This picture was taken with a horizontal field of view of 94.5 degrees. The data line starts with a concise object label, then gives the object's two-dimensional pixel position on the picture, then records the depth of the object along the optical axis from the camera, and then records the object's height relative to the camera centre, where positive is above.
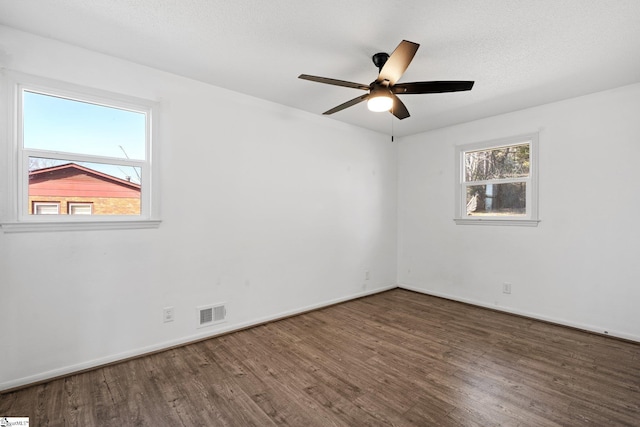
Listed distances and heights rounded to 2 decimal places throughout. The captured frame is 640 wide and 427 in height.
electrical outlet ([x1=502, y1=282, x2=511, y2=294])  3.82 -0.97
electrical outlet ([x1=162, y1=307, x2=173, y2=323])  2.76 -0.96
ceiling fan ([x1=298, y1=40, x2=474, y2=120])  2.02 +0.96
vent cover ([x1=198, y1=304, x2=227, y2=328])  2.99 -1.06
